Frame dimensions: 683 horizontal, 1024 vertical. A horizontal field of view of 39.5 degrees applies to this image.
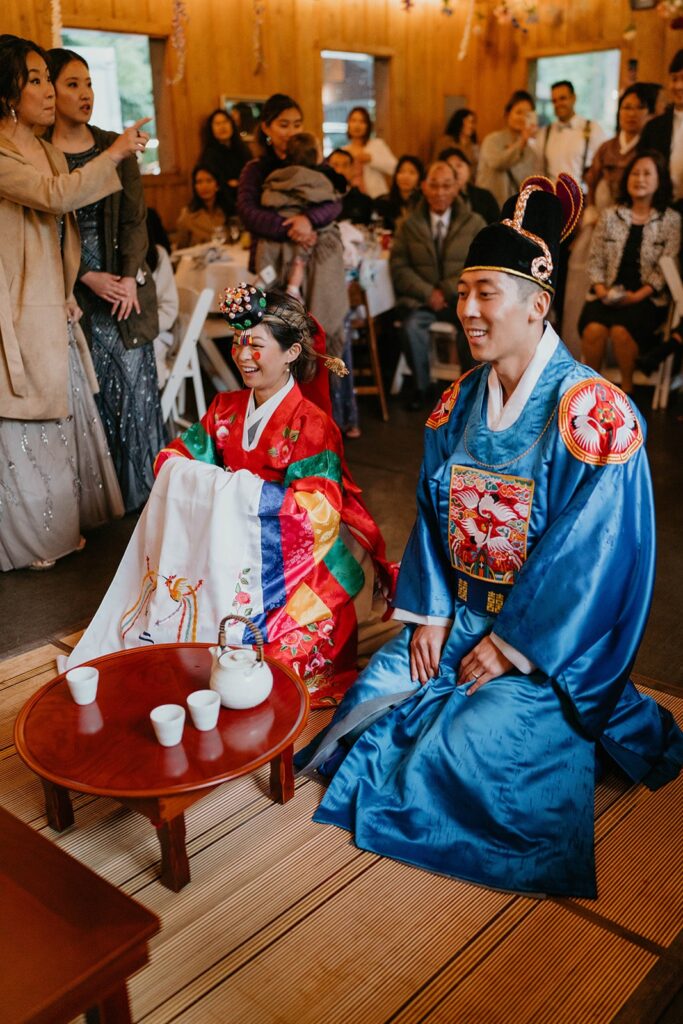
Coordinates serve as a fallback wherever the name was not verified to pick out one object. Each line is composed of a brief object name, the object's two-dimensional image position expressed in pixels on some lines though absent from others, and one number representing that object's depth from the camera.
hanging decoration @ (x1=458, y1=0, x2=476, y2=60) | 8.07
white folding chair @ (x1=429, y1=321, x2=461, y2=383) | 5.49
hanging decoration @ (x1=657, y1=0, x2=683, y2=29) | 6.98
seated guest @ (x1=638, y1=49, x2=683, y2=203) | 5.32
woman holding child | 4.20
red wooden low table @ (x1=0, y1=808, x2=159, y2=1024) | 1.17
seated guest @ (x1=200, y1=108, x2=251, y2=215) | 6.55
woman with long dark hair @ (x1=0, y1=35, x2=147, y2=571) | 2.98
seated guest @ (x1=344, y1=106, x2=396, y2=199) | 7.02
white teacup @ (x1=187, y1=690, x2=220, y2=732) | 1.69
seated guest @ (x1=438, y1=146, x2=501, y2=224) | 6.05
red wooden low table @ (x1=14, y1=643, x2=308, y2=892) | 1.58
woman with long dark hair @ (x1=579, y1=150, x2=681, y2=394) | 4.99
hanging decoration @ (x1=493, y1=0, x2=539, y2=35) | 8.23
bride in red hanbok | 2.34
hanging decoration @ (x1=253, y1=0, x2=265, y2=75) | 7.05
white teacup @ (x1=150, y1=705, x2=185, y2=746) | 1.65
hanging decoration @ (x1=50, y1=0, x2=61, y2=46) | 4.64
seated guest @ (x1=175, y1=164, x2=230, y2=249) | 6.11
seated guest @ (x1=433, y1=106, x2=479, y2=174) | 7.53
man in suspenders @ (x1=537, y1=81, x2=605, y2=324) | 6.59
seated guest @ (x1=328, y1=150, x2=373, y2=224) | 6.07
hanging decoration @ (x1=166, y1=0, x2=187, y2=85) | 6.27
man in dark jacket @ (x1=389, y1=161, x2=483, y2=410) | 5.24
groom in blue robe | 1.81
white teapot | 1.76
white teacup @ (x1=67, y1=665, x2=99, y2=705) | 1.79
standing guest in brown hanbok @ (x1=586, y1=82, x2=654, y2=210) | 5.60
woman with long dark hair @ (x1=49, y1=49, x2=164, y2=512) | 3.32
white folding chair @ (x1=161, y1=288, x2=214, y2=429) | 4.04
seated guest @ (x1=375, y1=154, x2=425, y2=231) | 6.15
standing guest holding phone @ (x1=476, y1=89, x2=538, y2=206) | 6.74
